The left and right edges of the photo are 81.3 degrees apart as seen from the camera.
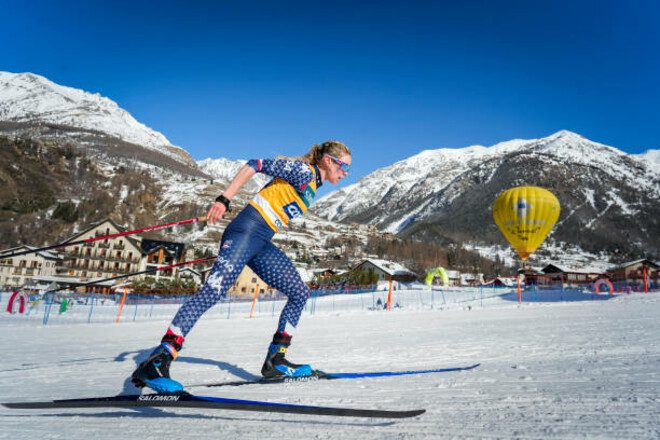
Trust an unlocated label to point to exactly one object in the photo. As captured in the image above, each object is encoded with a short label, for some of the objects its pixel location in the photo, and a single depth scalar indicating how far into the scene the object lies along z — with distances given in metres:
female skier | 2.62
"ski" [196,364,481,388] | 3.20
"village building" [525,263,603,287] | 86.62
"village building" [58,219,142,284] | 69.31
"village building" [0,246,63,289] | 64.81
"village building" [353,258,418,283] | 81.00
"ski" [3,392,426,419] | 1.93
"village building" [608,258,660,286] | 77.26
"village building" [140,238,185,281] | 79.61
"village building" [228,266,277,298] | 65.98
